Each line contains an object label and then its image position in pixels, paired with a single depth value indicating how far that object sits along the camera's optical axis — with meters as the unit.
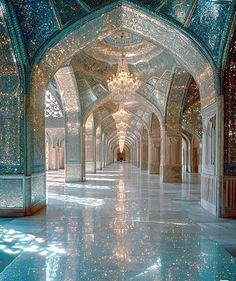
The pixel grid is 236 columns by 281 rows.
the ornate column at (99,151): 25.31
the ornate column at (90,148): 18.84
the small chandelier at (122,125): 23.35
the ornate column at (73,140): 12.94
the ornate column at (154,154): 19.02
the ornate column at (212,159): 6.12
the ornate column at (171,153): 13.24
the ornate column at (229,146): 6.06
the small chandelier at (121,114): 17.55
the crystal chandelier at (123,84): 11.27
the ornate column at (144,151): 24.19
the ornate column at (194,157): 21.38
